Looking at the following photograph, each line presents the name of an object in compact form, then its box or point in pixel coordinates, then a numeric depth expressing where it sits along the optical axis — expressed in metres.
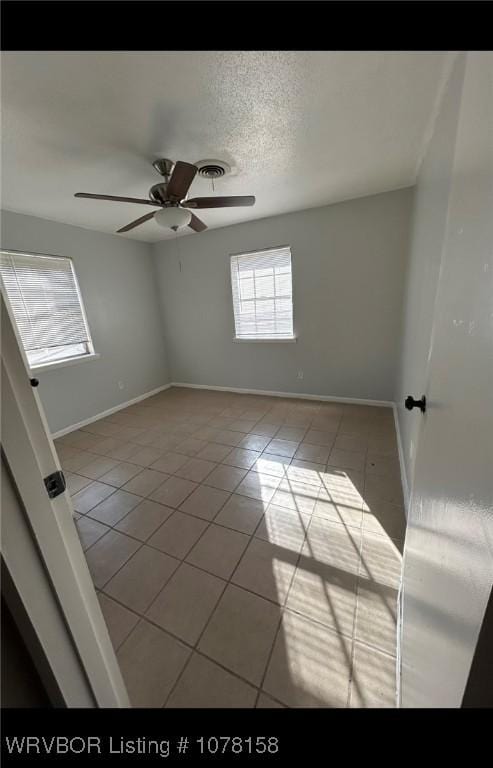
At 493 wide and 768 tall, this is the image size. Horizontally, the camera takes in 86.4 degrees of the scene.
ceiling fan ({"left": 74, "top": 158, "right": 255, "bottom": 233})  1.84
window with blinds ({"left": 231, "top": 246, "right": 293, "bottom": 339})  3.47
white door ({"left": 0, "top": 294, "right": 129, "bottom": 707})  0.48
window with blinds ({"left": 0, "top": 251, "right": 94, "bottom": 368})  2.72
